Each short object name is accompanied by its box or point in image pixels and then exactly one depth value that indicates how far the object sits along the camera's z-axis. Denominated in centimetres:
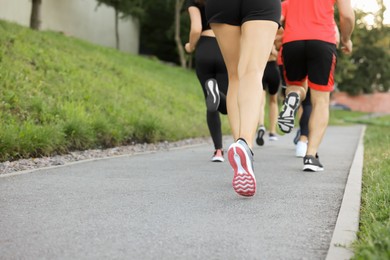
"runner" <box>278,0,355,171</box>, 539
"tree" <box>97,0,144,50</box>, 3056
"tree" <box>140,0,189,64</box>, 4272
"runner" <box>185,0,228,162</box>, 576
